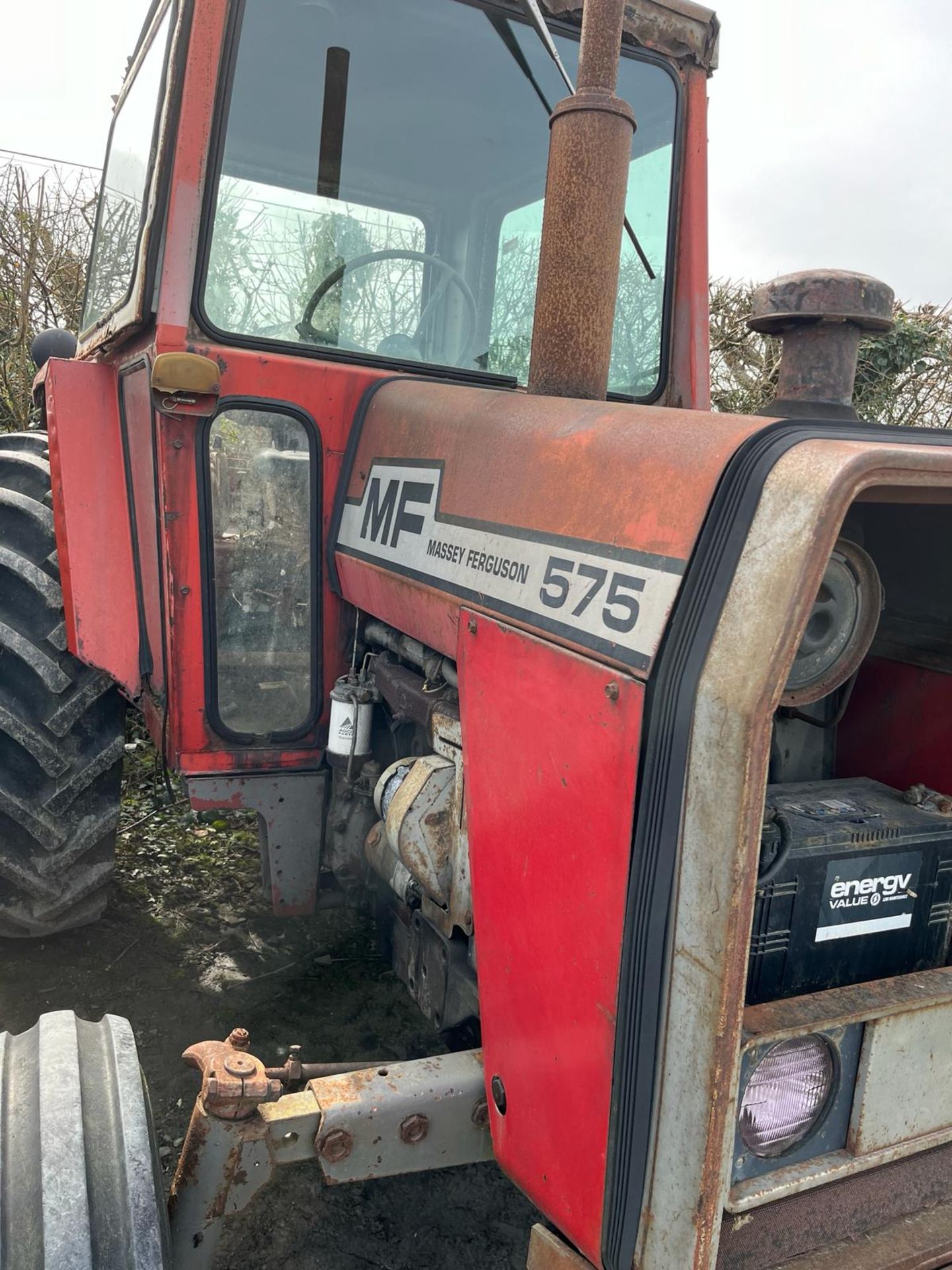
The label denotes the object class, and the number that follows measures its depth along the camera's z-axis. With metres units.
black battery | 1.39
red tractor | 1.20
